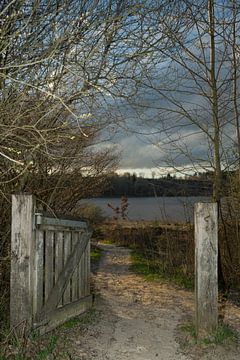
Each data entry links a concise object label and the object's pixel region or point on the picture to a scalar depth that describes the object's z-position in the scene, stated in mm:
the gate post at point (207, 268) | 5965
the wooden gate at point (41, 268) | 5309
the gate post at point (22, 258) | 5297
